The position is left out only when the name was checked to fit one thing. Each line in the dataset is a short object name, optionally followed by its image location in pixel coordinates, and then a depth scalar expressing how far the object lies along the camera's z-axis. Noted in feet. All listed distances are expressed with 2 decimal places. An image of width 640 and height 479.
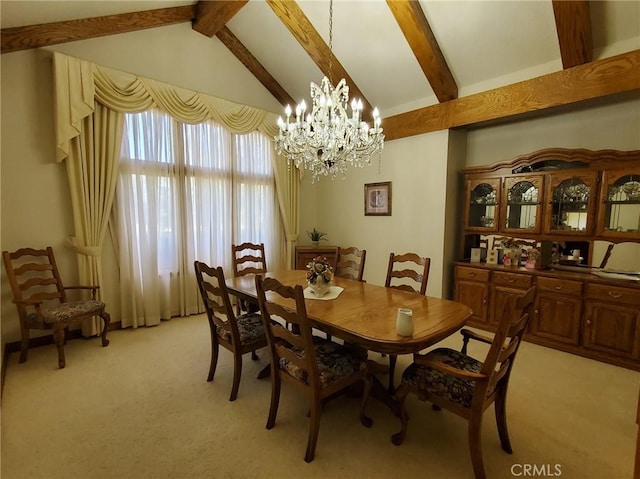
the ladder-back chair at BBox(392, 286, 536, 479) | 4.66
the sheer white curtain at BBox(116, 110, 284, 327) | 11.40
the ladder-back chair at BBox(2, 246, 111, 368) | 8.70
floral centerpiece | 7.50
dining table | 5.17
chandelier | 7.97
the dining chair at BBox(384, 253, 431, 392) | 7.93
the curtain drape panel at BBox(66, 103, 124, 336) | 10.10
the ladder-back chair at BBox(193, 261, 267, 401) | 7.11
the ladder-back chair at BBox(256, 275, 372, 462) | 5.36
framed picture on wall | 14.20
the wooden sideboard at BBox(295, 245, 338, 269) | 15.53
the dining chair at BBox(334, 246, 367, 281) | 9.74
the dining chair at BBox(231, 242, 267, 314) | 10.66
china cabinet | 8.94
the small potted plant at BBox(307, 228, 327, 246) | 16.44
